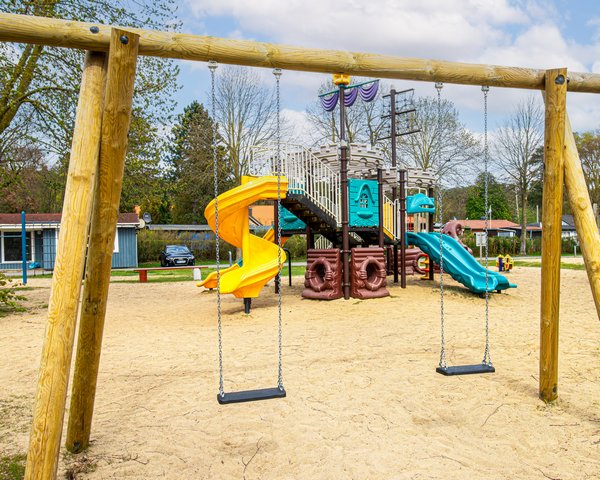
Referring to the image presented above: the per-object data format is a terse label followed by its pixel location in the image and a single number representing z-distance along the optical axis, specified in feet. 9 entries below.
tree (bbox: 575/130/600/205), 139.13
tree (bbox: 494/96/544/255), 101.56
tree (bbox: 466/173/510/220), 173.18
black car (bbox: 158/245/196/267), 92.17
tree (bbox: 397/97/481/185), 92.84
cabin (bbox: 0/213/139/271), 88.33
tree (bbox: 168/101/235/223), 116.78
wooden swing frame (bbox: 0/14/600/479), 9.09
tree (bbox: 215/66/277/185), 90.43
